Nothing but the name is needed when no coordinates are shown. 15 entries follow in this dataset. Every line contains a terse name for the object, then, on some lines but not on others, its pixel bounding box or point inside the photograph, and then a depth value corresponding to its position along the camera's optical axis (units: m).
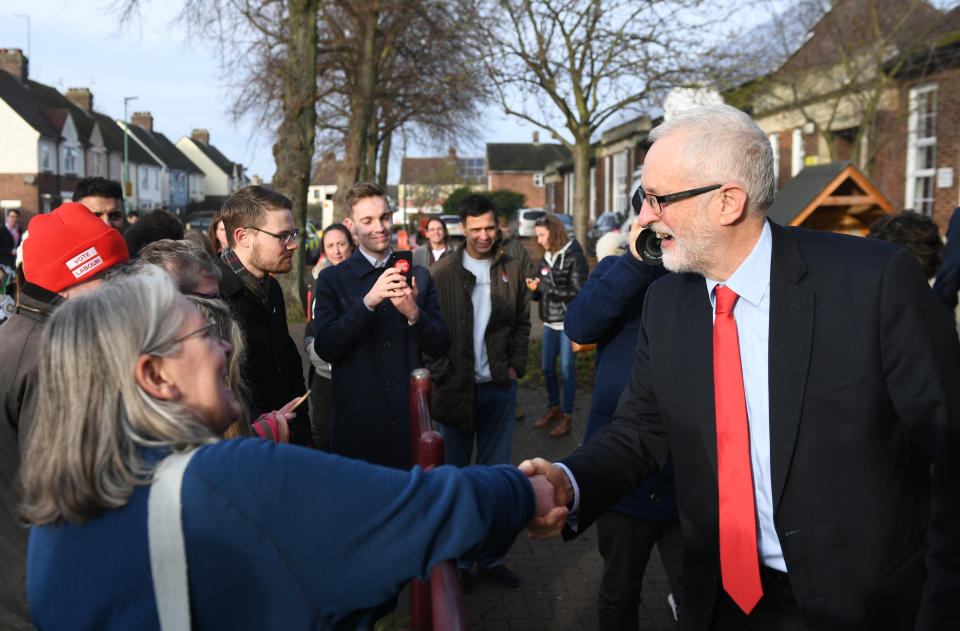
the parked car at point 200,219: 38.88
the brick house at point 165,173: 67.81
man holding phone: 4.11
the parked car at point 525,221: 40.39
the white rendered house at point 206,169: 84.36
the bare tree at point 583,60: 17.38
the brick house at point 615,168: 35.44
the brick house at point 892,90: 15.59
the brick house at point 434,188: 68.94
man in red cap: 2.58
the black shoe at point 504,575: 4.89
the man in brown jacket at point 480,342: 5.25
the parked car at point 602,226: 27.62
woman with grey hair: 1.37
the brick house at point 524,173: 88.06
